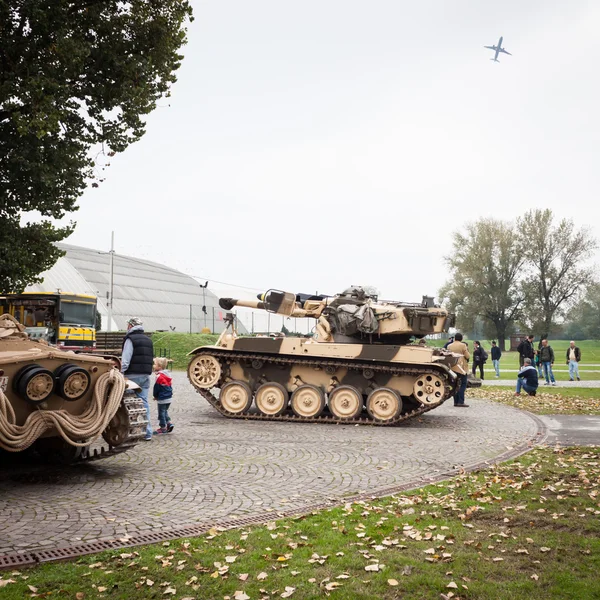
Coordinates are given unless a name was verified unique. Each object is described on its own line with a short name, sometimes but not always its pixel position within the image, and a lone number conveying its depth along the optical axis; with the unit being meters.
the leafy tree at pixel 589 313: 56.12
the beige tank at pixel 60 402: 7.55
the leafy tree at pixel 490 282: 57.94
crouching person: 19.11
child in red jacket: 11.34
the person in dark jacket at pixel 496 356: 28.72
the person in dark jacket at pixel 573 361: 26.06
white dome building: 48.19
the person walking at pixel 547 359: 23.20
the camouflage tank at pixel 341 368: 13.59
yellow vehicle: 27.80
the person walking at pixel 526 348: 24.34
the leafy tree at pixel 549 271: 56.53
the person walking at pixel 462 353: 17.27
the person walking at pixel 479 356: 25.08
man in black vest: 10.68
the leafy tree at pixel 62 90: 12.69
